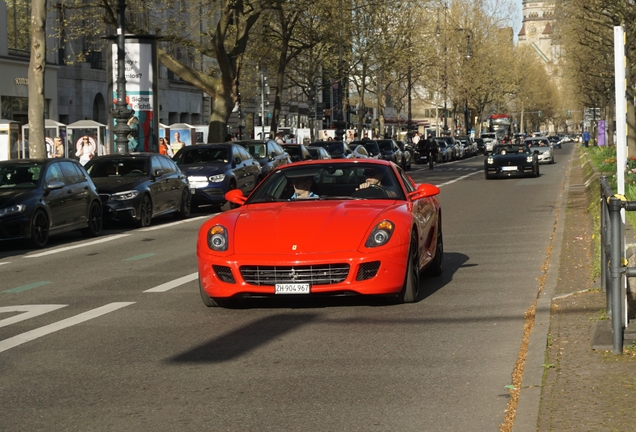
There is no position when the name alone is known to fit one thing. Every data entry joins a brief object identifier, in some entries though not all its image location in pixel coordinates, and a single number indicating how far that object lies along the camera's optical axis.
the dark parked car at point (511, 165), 43.47
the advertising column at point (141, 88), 35.03
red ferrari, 9.98
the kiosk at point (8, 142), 32.50
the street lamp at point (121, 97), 31.72
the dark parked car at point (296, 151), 39.00
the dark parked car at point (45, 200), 18.89
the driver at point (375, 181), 11.54
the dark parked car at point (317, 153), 41.44
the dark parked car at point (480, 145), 106.88
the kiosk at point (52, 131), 39.01
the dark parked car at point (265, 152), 33.31
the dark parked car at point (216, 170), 28.52
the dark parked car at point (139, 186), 23.30
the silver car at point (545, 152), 64.11
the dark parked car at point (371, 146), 54.69
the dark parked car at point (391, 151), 55.47
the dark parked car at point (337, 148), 46.69
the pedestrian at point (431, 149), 59.50
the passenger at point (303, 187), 11.63
